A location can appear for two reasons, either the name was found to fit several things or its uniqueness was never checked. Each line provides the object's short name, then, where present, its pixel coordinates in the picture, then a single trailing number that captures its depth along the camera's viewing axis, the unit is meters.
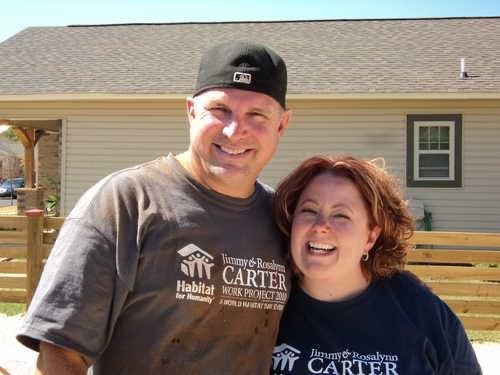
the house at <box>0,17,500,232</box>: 11.12
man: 1.68
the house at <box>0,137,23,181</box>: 45.41
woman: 2.12
